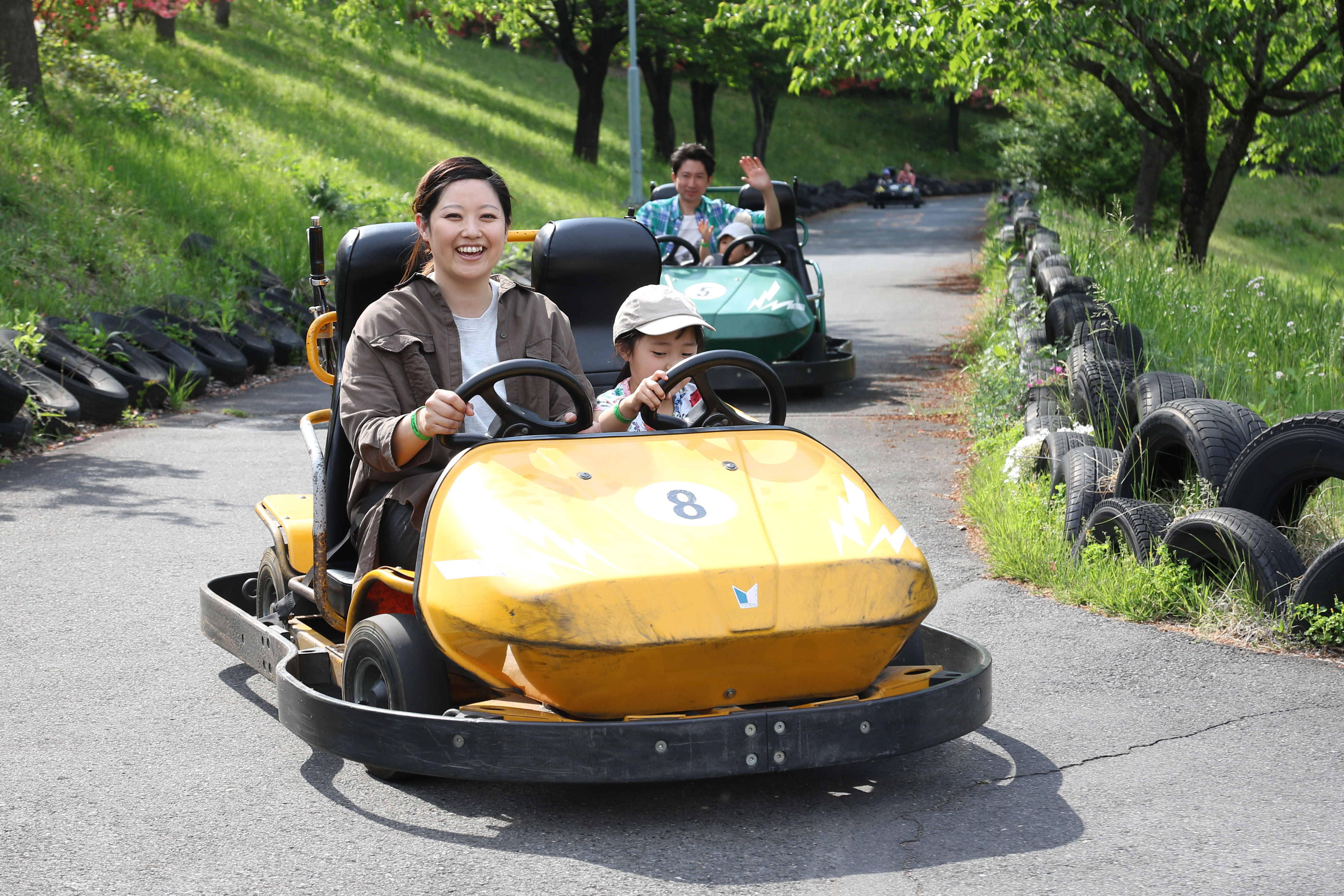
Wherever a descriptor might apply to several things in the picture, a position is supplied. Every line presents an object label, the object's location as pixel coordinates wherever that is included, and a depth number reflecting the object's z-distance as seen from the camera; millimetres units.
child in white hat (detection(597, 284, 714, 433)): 4043
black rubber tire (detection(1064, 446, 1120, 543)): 5738
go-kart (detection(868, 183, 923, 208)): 40625
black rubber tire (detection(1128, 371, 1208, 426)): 5957
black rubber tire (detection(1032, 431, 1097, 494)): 6211
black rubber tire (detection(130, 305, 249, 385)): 11273
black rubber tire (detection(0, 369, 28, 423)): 8383
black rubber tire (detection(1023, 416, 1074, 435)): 6840
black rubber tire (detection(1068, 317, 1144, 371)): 7262
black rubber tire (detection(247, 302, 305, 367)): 12547
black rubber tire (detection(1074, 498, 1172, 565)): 5273
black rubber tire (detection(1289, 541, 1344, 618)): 4641
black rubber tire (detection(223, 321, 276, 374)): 11891
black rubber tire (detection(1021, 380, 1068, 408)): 7289
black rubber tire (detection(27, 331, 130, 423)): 9523
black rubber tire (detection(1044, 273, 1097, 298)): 8859
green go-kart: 9852
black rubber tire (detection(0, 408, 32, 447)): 8516
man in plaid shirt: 10195
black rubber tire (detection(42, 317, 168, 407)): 10062
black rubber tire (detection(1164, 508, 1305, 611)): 4816
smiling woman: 3926
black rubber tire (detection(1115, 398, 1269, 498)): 5258
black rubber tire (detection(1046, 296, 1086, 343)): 8227
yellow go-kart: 3236
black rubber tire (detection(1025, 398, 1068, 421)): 7078
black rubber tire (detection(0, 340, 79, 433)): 9102
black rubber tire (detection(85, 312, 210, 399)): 10742
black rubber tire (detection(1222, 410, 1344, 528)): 4762
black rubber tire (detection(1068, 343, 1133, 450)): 6414
